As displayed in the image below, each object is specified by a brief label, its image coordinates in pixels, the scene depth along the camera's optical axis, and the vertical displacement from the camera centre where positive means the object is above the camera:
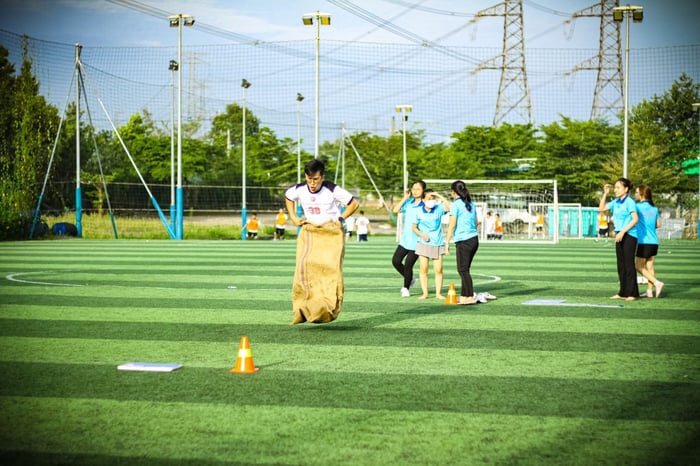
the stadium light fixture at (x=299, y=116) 55.34 +6.71
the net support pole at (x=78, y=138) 41.44 +3.55
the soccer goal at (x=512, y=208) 43.72 +0.23
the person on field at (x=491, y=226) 42.81 -0.75
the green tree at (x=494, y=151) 64.50 +4.82
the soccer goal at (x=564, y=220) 49.34 -0.49
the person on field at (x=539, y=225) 45.59 -0.71
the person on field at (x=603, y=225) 45.50 -0.70
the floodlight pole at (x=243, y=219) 43.84 -0.46
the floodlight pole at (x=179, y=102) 41.53 +5.58
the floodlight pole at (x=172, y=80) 48.62 +7.93
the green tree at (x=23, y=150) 38.41 +3.01
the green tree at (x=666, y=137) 57.84 +5.78
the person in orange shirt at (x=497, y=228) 42.59 -0.83
